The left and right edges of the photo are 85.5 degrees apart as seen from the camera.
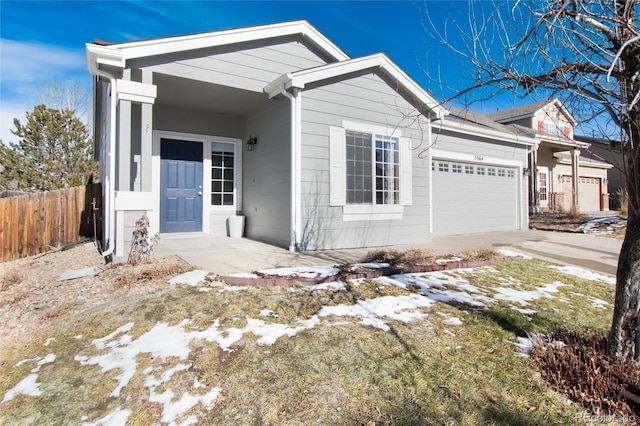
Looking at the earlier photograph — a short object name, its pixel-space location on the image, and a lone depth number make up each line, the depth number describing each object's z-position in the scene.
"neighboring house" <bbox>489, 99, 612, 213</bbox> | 15.93
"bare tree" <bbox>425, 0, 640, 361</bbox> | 2.36
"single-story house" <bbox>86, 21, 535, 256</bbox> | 5.64
